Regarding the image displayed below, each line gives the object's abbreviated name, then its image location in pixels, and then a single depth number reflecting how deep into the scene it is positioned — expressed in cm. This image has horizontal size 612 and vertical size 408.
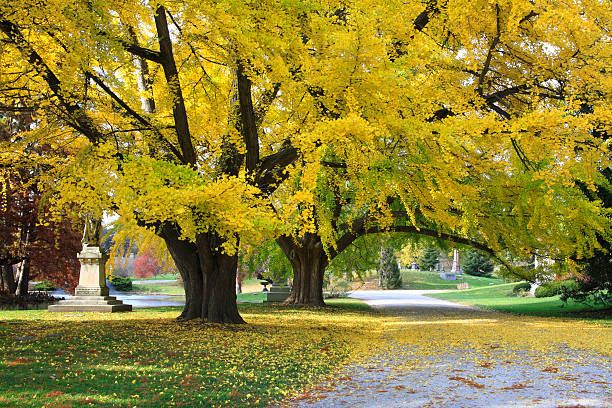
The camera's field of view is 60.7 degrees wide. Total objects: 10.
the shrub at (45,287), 3216
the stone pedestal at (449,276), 5684
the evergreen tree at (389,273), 4581
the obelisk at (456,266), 6044
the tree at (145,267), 5860
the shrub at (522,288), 3165
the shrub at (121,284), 3916
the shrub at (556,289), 2345
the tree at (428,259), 6284
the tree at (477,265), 5869
